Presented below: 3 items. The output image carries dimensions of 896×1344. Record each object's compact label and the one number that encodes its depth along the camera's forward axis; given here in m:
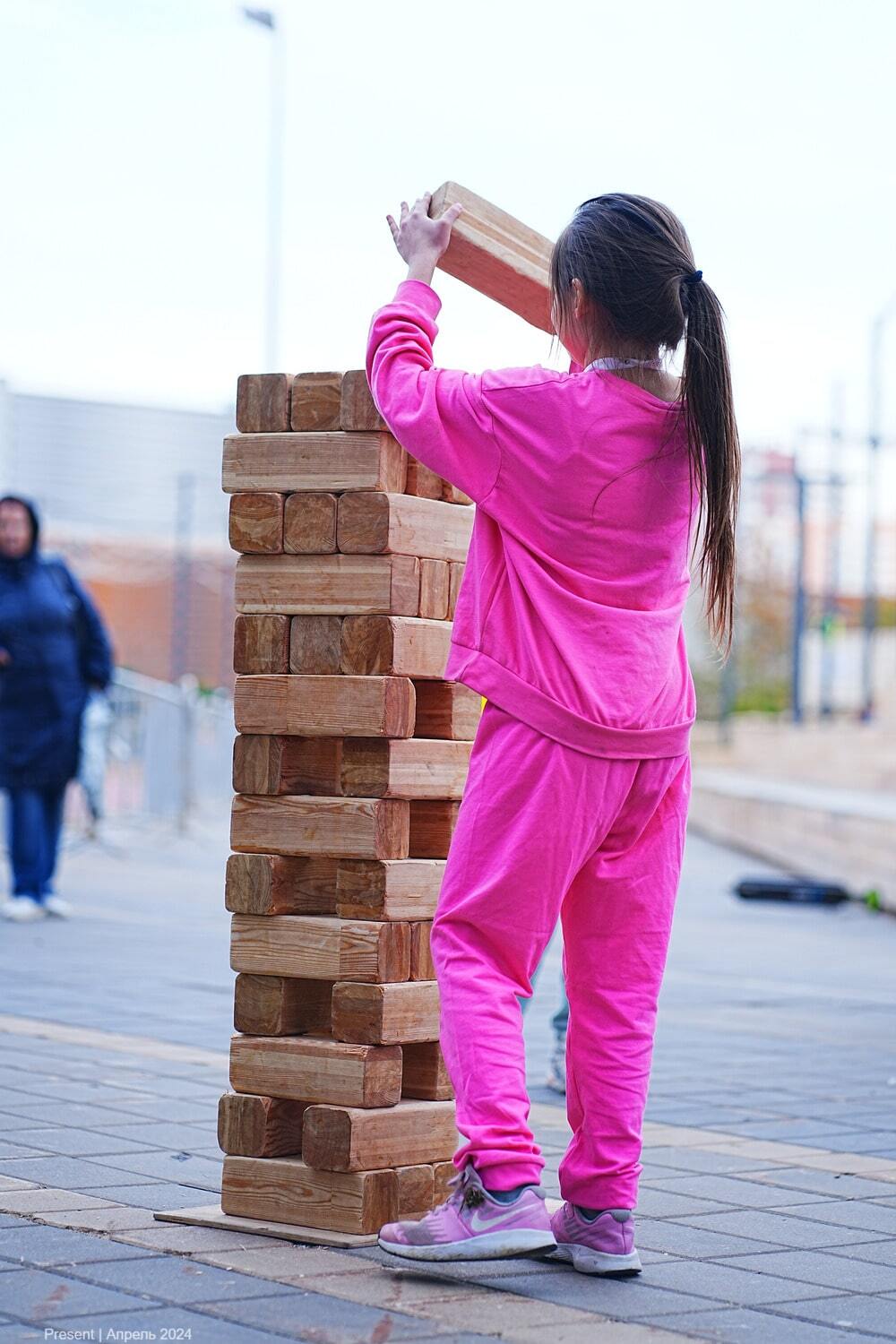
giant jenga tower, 7.49
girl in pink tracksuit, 6.94
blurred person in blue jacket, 20.94
